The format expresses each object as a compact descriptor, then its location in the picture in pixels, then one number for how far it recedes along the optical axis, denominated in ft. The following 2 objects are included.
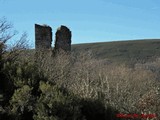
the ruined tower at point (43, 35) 133.39
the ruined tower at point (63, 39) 135.85
